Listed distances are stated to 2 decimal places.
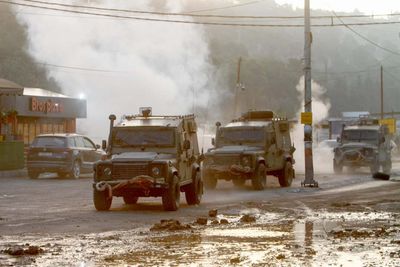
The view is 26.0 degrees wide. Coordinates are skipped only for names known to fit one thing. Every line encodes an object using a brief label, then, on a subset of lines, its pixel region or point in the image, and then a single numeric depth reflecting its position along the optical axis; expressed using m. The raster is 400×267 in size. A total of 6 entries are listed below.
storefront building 42.25
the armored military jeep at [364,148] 37.81
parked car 32.06
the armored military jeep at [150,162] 18.33
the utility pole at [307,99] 28.17
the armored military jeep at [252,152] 26.16
